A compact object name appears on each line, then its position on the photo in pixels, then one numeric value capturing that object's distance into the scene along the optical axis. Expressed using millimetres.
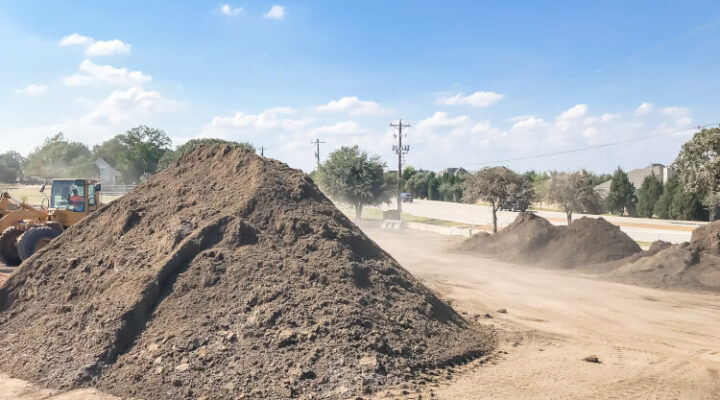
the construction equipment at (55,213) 15789
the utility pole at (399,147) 45550
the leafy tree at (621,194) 47812
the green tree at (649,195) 44438
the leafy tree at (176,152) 62094
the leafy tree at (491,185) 26969
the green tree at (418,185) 84050
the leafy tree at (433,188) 79250
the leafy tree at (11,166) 87875
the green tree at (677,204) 40219
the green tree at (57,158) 82625
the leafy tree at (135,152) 76125
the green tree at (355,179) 35312
